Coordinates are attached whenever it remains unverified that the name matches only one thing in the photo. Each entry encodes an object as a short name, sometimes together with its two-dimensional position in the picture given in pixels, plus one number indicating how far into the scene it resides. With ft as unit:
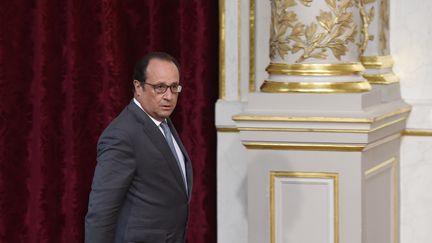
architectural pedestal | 30.71
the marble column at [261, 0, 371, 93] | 31.81
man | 23.21
